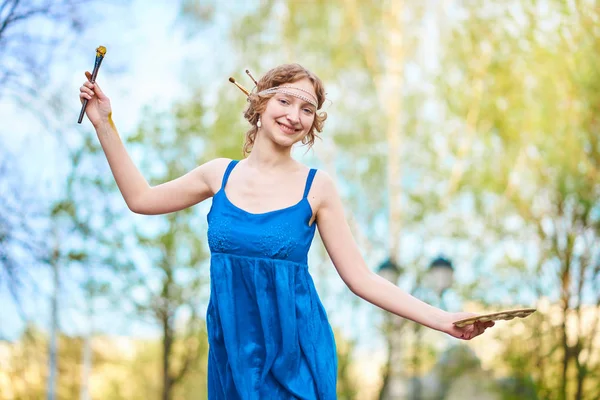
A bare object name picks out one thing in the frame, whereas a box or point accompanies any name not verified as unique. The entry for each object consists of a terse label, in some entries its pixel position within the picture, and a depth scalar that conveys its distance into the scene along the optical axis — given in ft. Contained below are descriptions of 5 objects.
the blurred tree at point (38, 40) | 19.12
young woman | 9.05
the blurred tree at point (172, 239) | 45.75
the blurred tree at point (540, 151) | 41.57
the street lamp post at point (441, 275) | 36.76
